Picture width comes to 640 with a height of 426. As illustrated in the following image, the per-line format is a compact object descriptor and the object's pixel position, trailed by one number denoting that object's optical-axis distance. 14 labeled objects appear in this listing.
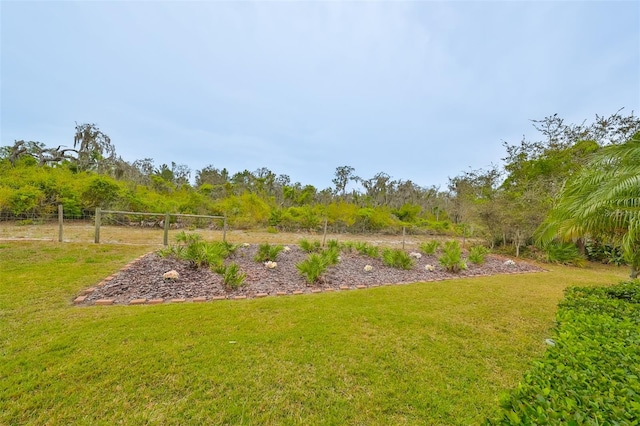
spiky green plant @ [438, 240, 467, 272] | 6.20
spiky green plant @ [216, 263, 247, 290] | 3.99
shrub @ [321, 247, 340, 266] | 5.48
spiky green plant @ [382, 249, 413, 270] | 6.22
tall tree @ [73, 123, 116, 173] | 16.47
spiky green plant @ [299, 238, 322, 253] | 7.18
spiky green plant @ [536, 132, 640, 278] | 2.87
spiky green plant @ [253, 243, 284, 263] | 5.79
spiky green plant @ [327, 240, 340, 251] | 7.04
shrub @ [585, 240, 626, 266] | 8.40
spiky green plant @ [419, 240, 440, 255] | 8.01
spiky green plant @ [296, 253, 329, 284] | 4.59
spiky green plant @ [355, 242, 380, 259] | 6.97
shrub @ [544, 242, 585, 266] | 8.65
